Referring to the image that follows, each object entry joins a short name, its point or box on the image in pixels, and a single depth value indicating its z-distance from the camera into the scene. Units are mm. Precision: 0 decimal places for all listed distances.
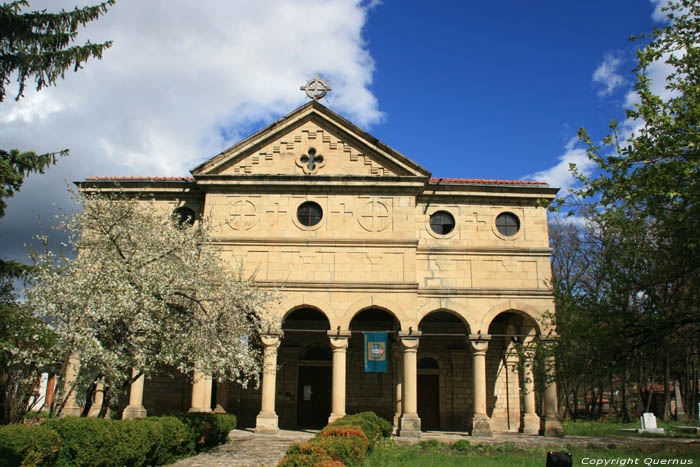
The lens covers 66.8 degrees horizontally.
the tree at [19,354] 12548
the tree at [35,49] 12648
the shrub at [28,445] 8992
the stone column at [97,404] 22384
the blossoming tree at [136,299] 12625
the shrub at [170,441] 13055
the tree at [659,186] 10523
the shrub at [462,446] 15648
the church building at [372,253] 22203
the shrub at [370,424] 14578
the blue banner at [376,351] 21797
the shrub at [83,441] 10352
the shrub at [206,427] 15234
